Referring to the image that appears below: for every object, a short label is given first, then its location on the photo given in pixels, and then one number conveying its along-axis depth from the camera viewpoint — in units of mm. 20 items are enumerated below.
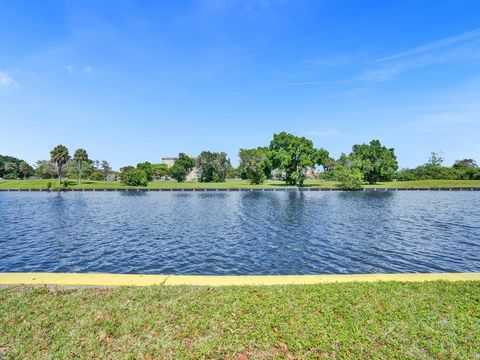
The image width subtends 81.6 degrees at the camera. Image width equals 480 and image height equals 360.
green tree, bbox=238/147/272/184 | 103244
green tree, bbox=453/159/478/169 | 130975
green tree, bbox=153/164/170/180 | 157838
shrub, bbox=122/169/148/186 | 98125
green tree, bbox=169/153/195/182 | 133862
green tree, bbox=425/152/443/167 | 137500
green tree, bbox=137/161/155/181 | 122250
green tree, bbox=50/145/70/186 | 90562
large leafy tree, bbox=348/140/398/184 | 98438
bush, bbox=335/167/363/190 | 82875
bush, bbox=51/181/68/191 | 84712
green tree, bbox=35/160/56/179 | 135125
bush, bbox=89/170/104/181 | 136500
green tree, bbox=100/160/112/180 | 170525
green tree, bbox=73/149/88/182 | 99312
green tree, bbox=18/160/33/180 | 138000
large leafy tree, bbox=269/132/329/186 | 91438
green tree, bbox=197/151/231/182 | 124750
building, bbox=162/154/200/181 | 194375
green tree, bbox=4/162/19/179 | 139988
